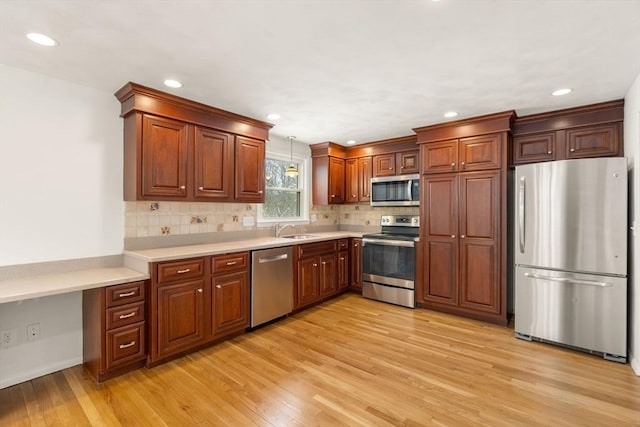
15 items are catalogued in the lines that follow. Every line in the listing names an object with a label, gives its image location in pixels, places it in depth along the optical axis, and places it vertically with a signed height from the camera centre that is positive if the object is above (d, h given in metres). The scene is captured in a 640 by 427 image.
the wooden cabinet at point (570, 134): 3.11 +0.88
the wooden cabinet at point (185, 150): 2.74 +0.65
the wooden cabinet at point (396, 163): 4.46 +0.77
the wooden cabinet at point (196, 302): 2.58 -0.82
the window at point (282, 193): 4.45 +0.32
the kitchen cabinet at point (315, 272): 3.90 -0.79
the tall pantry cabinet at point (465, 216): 3.53 -0.02
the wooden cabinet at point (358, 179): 4.96 +0.58
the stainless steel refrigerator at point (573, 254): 2.73 -0.38
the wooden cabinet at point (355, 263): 4.76 -0.77
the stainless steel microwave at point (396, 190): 4.34 +0.36
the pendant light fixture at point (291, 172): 4.10 +0.57
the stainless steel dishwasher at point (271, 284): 3.35 -0.80
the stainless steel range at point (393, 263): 4.15 -0.68
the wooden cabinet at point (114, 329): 2.34 -0.92
